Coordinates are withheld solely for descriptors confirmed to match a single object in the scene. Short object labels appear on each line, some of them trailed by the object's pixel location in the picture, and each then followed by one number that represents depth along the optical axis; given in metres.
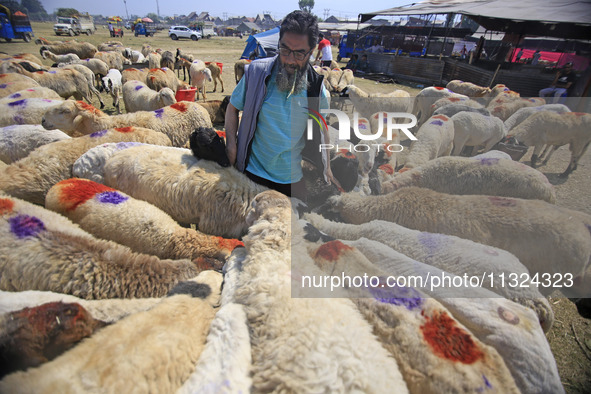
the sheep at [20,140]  4.02
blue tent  13.56
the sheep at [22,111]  4.84
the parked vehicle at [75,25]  32.81
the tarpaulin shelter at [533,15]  9.39
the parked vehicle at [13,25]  19.55
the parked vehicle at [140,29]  44.53
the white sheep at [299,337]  1.37
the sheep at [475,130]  6.17
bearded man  2.17
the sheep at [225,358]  1.39
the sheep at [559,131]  6.28
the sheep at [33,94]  5.54
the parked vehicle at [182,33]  41.00
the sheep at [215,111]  7.26
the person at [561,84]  9.60
